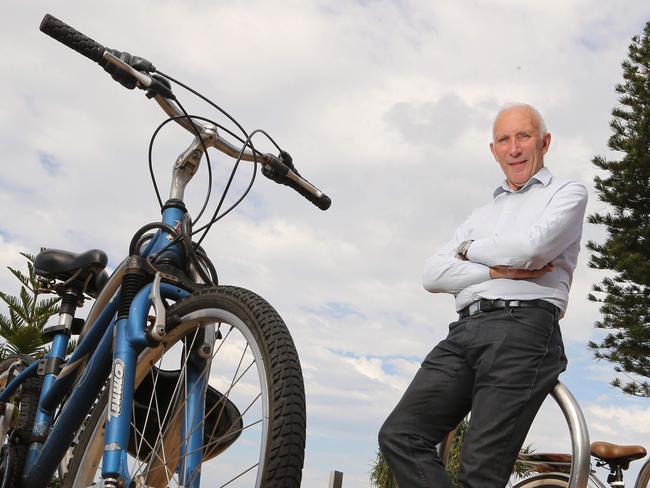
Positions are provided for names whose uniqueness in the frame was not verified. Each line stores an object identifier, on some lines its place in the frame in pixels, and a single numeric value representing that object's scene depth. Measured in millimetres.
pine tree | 16922
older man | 2387
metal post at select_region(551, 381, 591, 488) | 2447
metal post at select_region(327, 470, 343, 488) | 5441
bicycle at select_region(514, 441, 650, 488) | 3229
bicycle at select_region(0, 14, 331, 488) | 2037
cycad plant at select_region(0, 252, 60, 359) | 9914
